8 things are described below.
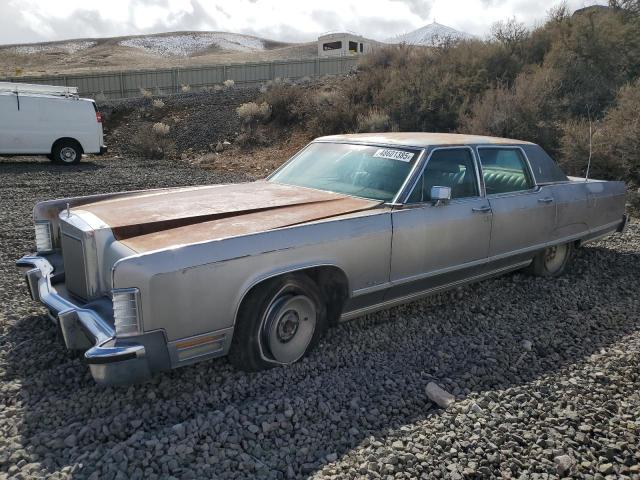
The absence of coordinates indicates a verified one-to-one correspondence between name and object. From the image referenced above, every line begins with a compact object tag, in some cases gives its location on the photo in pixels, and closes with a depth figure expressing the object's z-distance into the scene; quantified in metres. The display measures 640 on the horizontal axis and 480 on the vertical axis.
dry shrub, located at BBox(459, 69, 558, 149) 11.70
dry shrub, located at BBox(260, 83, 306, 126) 18.16
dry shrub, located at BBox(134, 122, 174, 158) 16.25
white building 45.50
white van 13.15
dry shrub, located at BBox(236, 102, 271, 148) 16.92
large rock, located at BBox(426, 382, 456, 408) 3.13
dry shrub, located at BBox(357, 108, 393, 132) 14.95
